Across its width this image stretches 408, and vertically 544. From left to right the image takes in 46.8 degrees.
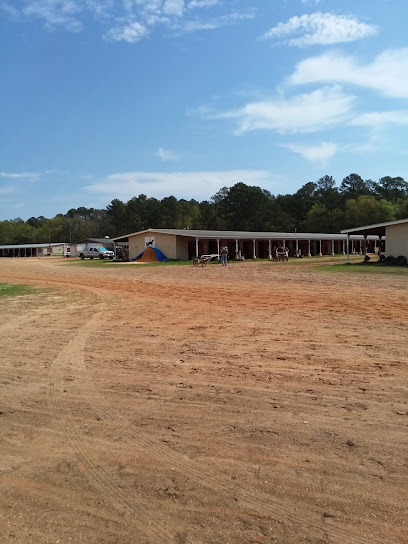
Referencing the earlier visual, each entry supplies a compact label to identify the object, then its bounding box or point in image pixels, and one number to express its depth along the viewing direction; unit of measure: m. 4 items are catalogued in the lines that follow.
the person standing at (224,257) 35.31
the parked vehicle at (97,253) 58.34
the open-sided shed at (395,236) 31.30
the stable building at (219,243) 45.53
